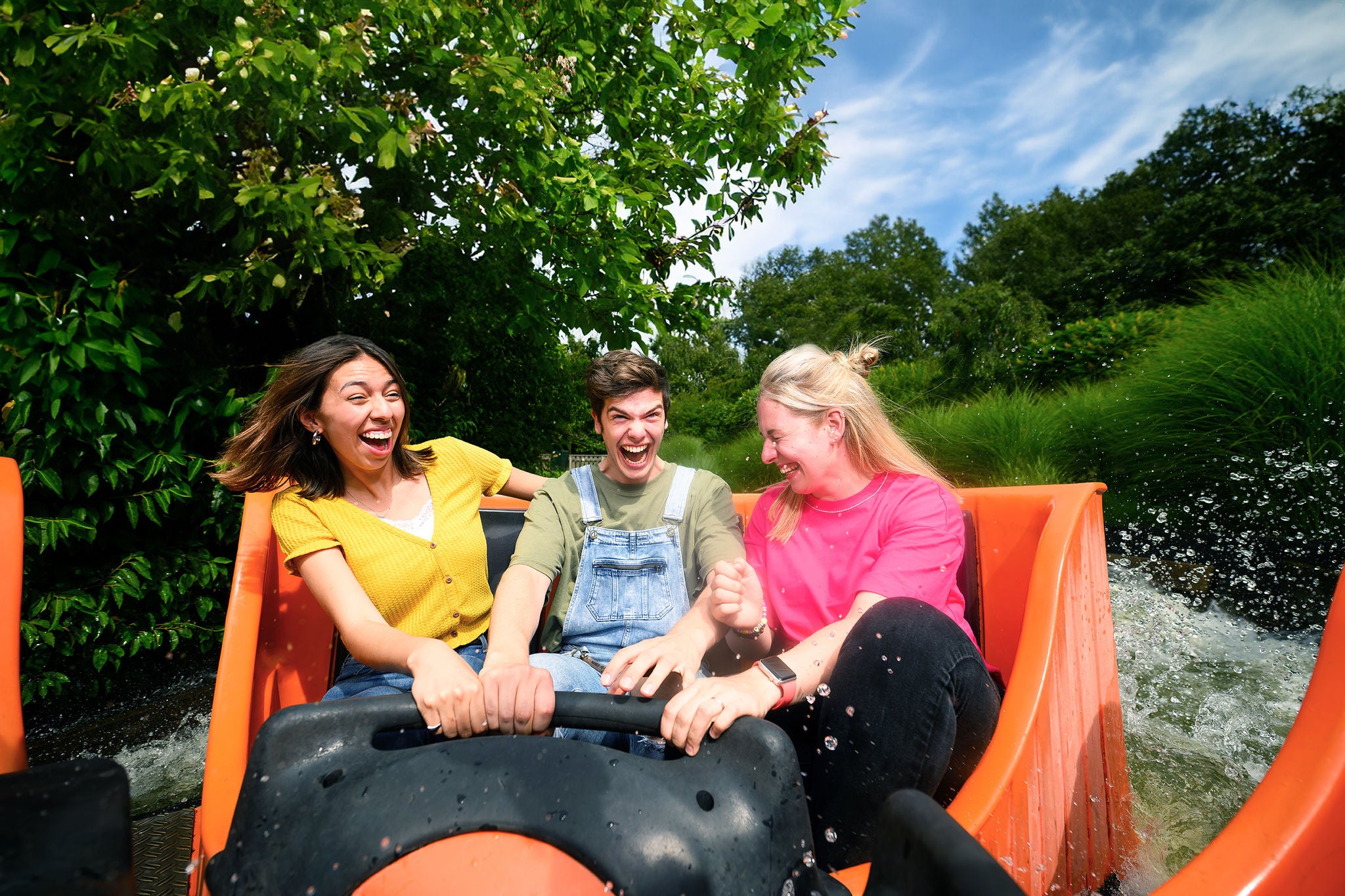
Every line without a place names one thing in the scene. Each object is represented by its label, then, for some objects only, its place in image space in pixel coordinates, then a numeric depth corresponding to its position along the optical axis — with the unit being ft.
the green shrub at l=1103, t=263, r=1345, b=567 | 10.52
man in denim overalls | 5.52
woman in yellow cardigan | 5.08
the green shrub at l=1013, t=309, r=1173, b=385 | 21.57
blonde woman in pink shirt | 3.84
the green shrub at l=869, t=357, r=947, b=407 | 23.07
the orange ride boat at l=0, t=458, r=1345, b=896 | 2.64
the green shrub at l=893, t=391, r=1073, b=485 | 14.55
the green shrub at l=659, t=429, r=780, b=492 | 23.49
